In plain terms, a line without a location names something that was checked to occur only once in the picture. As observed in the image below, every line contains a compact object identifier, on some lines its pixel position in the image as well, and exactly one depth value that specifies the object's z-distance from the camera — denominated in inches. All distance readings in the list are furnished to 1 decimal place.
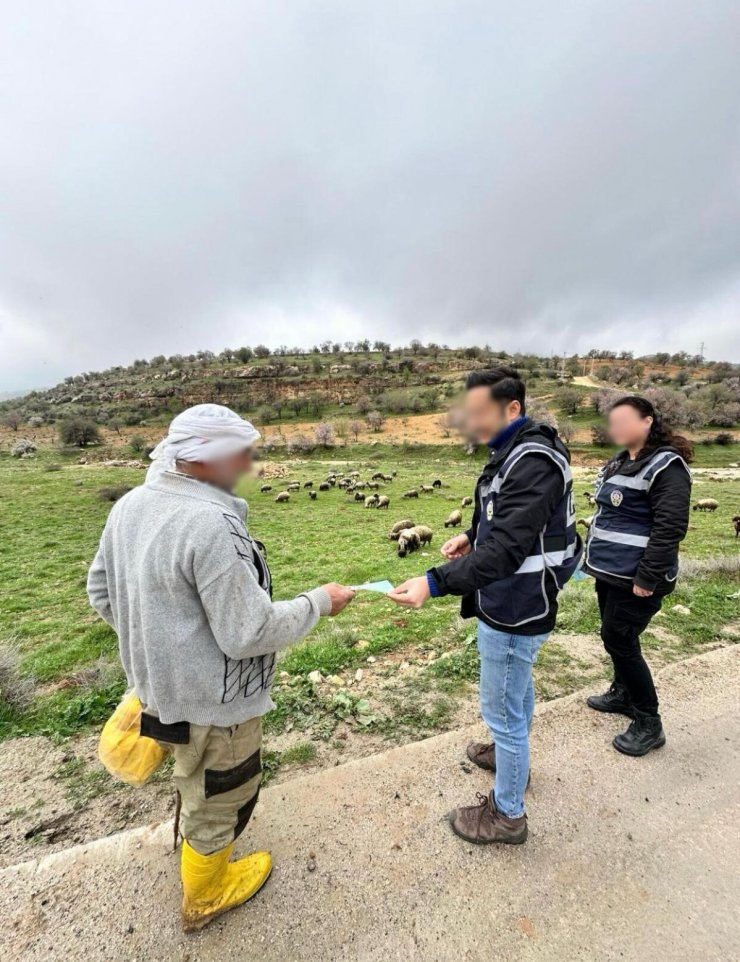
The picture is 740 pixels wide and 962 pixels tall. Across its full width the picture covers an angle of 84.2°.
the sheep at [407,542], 481.7
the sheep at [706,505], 689.0
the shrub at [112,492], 884.6
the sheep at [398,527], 565.3
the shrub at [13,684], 147.5
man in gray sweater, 60.3
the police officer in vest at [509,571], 76.3
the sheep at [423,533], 515.5
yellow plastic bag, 75.5
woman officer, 107.8
